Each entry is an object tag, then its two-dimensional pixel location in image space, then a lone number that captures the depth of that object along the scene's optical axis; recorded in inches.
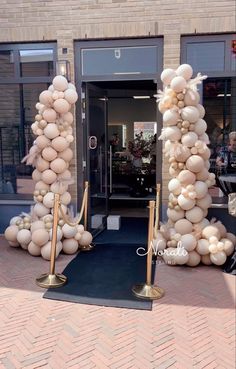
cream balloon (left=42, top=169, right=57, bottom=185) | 194.1
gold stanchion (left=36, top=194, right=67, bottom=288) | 154.6
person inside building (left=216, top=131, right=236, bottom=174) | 217.3
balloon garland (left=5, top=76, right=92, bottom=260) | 188.2
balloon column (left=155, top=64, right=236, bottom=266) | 170.6
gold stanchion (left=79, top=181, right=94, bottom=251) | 204.4
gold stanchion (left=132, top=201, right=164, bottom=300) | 144.2
